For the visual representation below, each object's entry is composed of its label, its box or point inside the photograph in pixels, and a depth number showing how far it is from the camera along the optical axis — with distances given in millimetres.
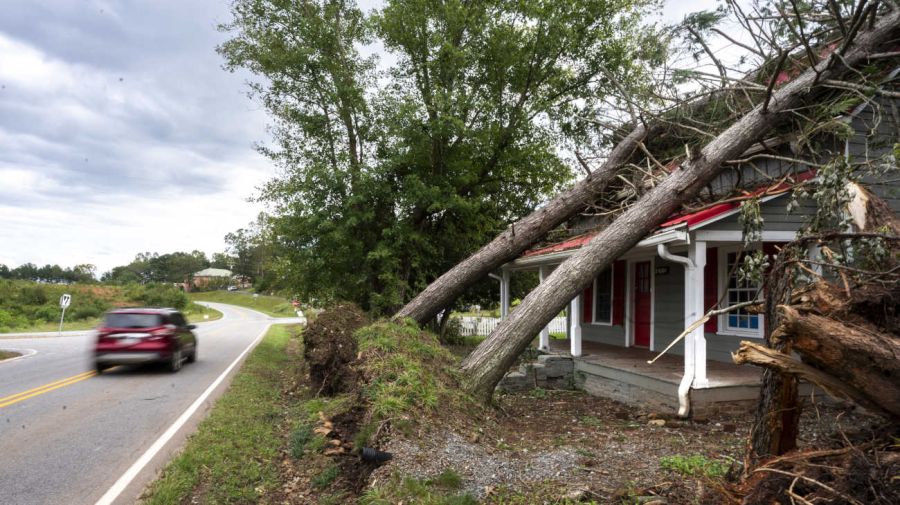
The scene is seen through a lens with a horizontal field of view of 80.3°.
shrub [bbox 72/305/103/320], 36550
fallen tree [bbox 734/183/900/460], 3350
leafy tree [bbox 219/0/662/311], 13953
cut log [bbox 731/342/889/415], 3477
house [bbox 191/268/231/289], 107438
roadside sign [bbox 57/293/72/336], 22281
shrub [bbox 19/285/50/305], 37250
